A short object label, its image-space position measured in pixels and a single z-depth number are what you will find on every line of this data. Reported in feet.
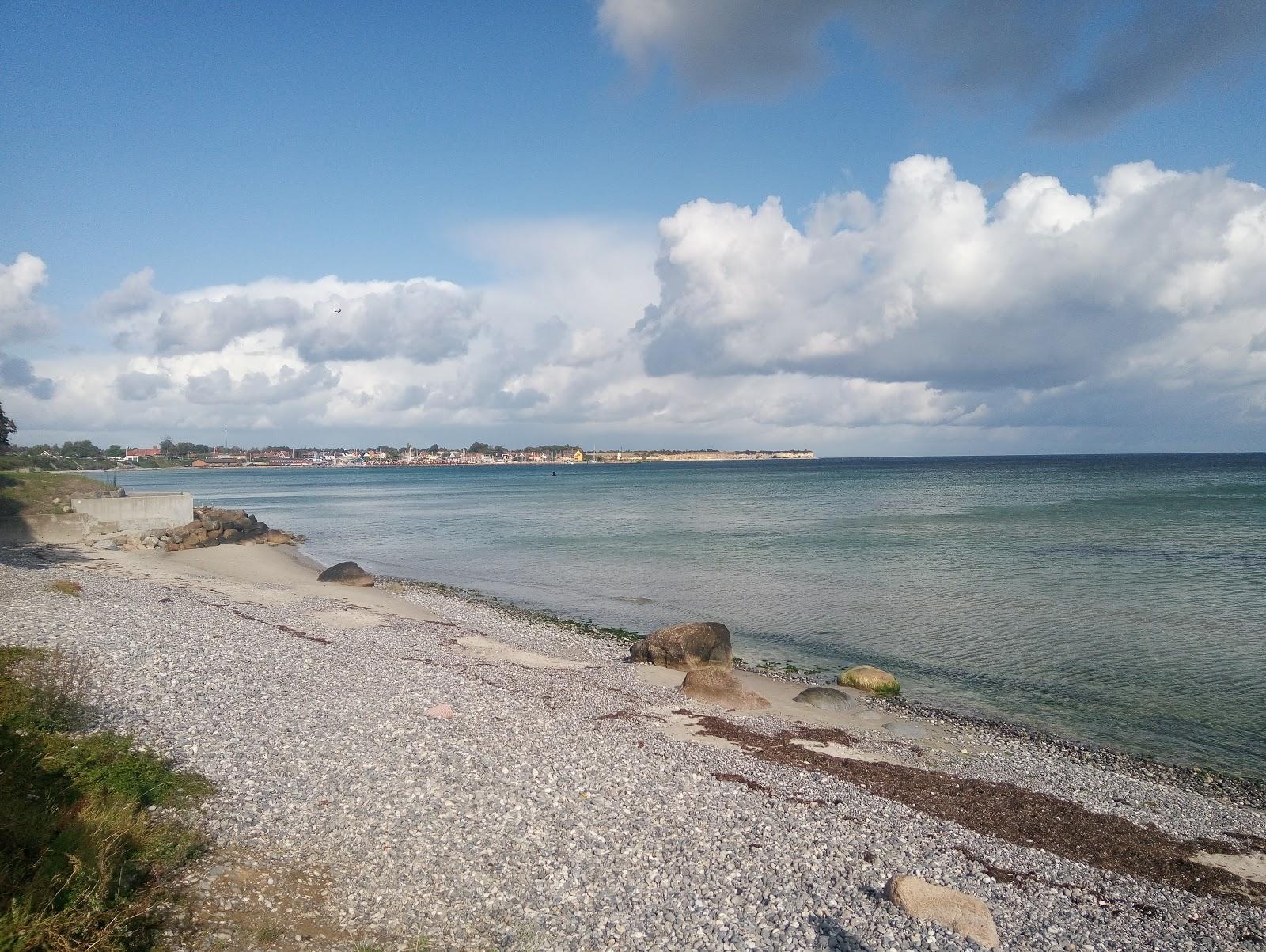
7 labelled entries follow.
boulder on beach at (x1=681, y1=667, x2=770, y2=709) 61.72
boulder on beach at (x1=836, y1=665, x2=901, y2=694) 69.41
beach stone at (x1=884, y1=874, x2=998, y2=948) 27.76
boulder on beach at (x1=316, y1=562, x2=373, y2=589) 116.78
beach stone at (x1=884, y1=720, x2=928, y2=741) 57.72
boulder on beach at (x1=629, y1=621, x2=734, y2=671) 75.10
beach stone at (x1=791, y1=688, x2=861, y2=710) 63.67
